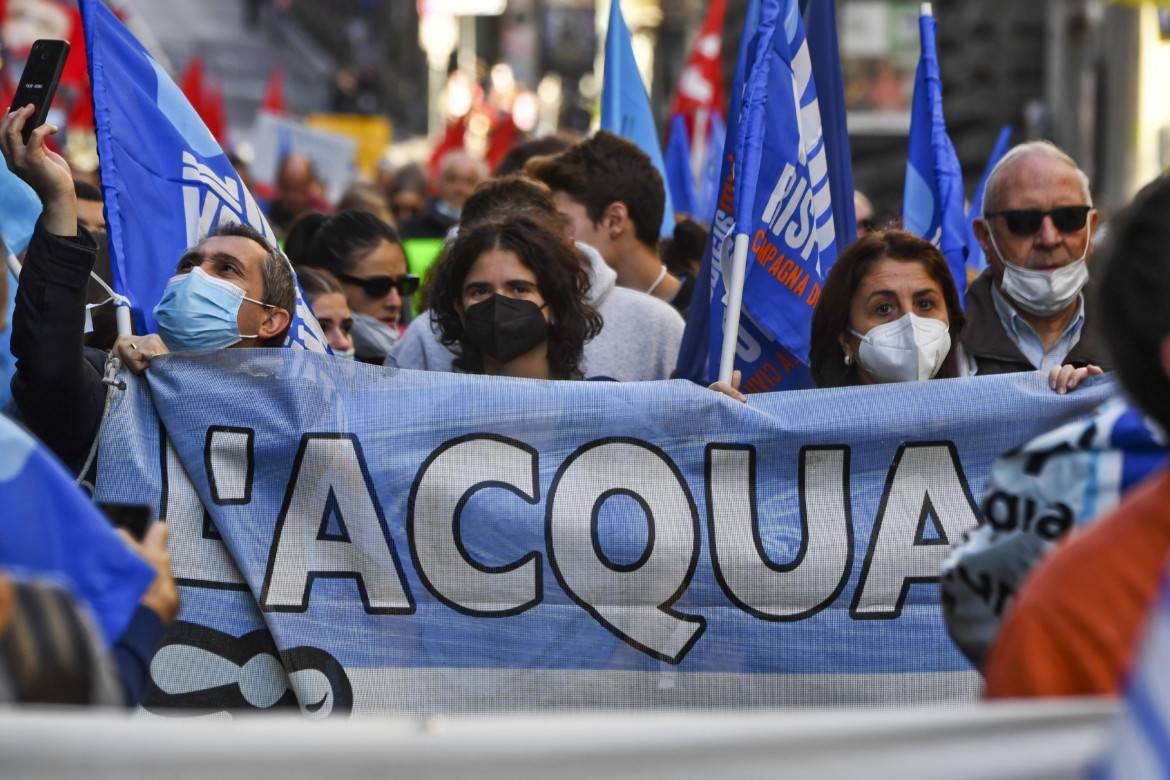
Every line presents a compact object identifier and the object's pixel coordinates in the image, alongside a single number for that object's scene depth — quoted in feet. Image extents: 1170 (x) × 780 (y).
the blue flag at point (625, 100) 42.37
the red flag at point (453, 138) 90.94
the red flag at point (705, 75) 60.29
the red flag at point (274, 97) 88.48
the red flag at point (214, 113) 73.88
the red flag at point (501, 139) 81.74
